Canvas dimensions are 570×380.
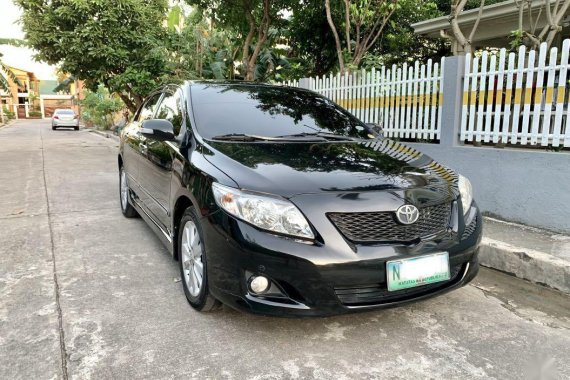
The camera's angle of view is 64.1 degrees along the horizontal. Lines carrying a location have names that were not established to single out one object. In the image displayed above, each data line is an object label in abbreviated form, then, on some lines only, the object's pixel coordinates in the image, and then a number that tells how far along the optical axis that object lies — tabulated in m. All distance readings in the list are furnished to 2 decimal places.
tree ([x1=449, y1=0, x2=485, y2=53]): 5.80
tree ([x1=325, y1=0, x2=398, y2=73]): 7.23
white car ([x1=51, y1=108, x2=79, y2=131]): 28.55
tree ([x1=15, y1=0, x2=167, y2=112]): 11.46
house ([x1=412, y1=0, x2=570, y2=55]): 9.14
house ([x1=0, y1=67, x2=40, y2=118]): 57.65
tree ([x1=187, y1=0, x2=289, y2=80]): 8.91
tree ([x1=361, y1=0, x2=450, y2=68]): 11.11
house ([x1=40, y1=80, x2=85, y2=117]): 63.06
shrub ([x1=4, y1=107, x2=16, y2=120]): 43.24
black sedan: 2.35
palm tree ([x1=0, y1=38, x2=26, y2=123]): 18.77
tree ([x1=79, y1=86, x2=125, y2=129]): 24.91
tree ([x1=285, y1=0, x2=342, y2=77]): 10.39
